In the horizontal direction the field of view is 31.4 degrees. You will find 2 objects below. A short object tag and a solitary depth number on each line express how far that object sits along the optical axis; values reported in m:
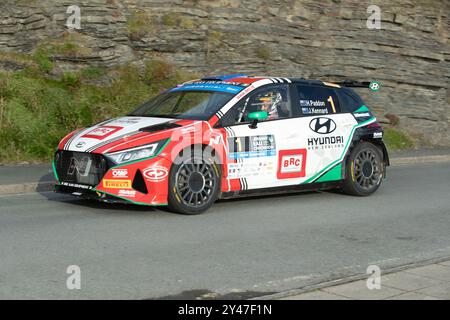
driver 11.03
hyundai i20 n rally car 9.78
